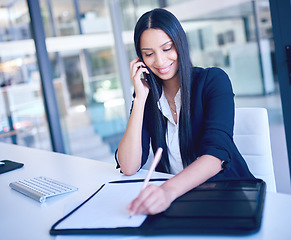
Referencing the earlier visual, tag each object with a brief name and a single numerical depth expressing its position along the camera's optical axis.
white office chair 1.45
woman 1.30
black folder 0.77
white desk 0.82
